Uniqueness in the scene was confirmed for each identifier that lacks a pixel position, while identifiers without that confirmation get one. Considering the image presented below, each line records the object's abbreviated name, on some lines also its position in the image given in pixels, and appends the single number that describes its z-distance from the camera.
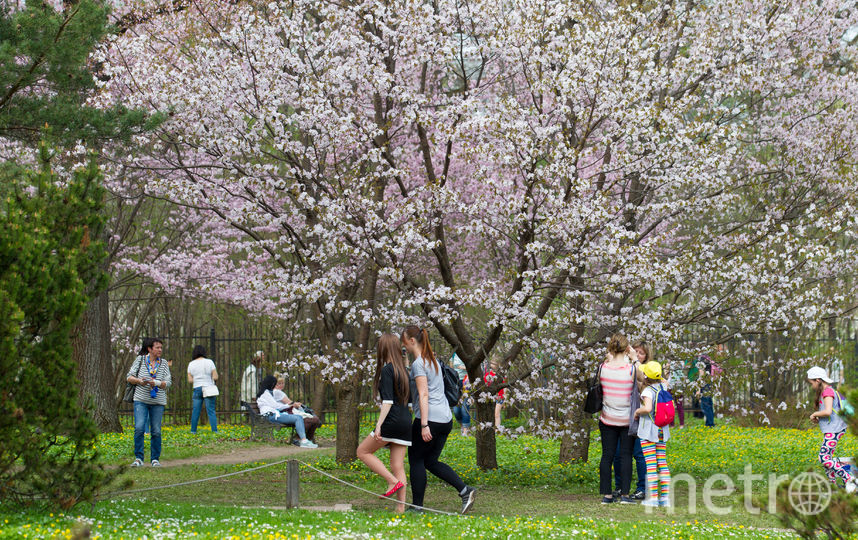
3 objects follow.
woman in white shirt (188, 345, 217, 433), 34.03
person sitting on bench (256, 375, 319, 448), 29.64
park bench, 30.89
